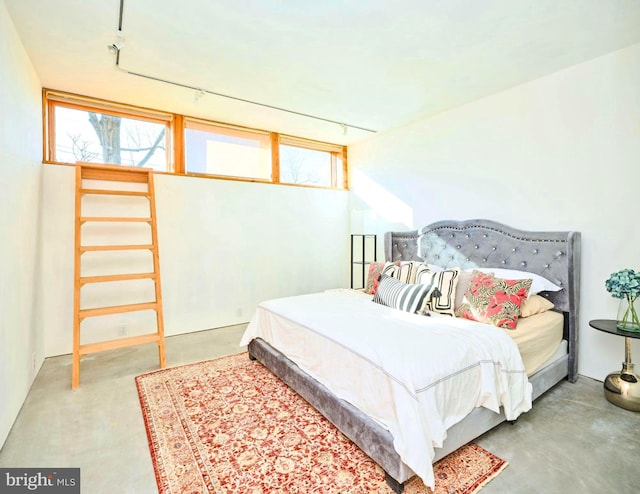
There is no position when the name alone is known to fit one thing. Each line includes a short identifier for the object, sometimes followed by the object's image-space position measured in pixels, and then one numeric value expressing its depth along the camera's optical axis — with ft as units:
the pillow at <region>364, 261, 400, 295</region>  11.20
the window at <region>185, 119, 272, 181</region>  13.16
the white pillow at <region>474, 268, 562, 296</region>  8.87
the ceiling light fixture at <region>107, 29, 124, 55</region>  7.54
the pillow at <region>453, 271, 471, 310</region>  8.93
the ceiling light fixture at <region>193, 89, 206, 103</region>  10.52
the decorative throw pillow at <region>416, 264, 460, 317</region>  8.73
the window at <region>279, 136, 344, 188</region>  15.62
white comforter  4.99
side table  7.27
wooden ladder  8.86
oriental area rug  5.23
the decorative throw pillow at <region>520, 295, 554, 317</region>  8.36
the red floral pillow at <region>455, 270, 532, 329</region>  7.77
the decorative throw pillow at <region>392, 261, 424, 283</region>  10.37
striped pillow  8.64
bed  5.49
